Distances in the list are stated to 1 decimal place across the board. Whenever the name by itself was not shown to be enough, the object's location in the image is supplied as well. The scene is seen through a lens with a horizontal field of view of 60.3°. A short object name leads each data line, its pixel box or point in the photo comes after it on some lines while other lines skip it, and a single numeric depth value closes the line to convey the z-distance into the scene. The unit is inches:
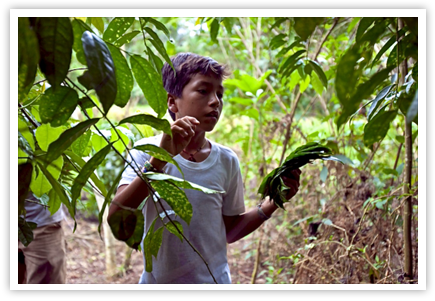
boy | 39.1
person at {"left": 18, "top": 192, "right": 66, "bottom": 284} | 63.8
